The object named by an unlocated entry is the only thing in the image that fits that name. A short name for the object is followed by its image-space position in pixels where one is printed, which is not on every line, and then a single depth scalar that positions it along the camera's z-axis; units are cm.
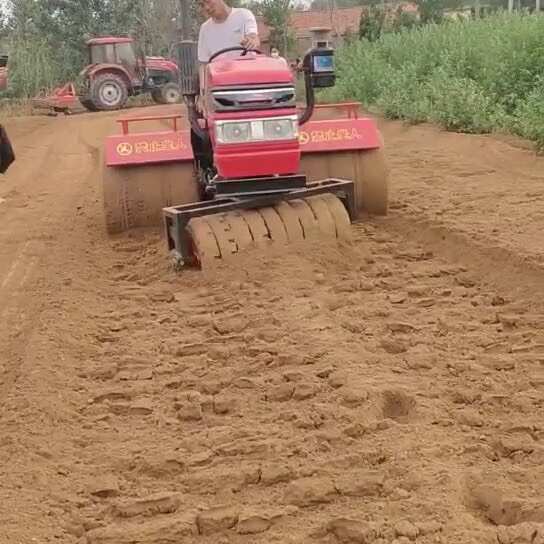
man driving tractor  724
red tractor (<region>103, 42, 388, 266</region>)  642
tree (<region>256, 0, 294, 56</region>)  3378
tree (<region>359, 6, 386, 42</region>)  2981
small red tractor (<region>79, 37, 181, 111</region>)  2883
